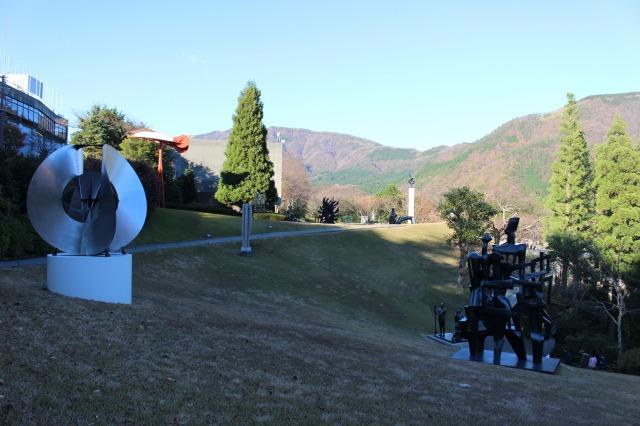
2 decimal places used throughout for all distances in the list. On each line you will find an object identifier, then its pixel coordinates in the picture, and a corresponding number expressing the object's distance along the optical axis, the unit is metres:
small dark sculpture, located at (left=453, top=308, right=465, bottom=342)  22.08
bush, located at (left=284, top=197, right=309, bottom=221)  56.97
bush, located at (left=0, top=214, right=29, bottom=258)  19.75
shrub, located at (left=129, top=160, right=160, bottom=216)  32.25
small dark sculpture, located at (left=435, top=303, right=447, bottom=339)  24.33
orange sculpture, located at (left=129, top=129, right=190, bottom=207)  38.38
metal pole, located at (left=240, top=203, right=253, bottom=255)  29.38
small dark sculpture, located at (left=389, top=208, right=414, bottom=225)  63.71
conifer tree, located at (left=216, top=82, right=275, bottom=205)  53.16
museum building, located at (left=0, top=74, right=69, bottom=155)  49.44
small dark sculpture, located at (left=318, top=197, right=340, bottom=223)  58.66
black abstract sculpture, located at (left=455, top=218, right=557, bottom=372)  15.26
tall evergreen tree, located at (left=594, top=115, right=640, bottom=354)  32.91
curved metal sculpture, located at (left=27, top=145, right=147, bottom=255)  13.45
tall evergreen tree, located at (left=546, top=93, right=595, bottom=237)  42.31
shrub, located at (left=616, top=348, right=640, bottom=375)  25.02
